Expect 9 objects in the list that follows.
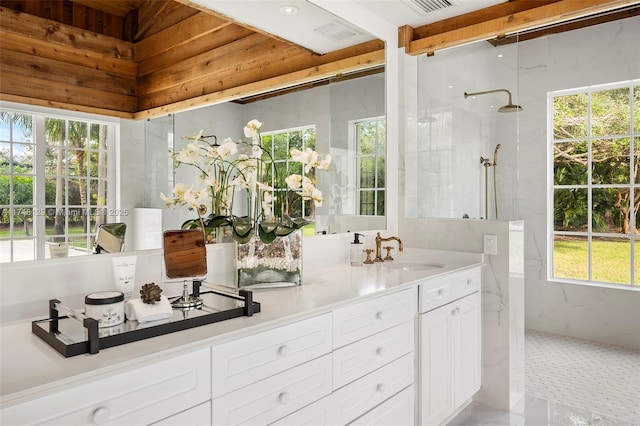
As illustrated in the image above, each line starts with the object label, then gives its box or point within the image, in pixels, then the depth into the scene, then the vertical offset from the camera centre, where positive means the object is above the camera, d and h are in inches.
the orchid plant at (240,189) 70.3 +4.2
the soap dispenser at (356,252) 100.7 -9.3
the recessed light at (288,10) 89.3 +41.8
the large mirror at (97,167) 53.3 +6.3
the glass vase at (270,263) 72.0 -8.4
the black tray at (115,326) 41.7 -12.2
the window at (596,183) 158.4 +10.7
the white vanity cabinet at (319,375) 40.3 -20.2
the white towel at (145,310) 48.8 -11.1
